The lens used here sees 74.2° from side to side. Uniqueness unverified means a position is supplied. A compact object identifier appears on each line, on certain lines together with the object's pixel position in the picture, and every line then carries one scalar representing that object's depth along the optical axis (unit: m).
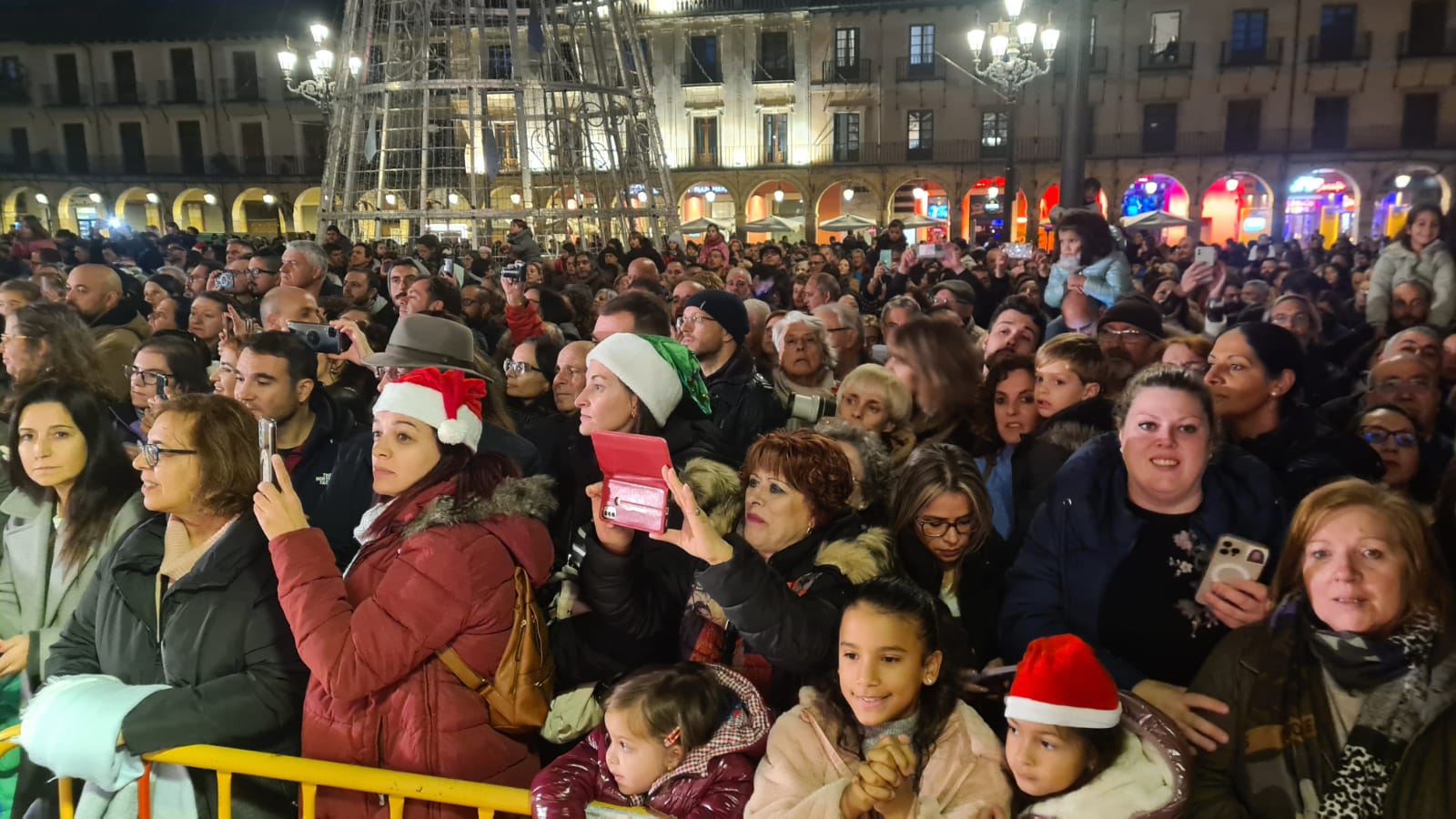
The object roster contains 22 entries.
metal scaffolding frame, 15.05
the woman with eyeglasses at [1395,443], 3.96
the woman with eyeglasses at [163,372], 4.46
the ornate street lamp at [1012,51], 13.73
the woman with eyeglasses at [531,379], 4.88
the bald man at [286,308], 5.52
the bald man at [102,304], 6.41
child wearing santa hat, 2.15
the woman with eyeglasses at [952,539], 3.08
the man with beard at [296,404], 3.93
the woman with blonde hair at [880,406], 4.17
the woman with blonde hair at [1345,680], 2.22
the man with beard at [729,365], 4.44
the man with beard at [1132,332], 4.88
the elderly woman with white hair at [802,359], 5.16
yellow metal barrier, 2.50
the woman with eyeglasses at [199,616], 2.69
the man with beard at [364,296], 7.65
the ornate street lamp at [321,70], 16.47
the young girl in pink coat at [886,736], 2.21
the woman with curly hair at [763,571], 2.36
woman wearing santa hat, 2.47
